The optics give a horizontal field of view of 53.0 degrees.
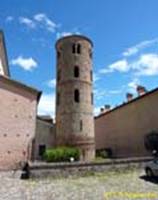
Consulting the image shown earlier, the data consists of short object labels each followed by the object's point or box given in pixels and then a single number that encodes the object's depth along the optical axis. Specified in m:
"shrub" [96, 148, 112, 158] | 20.07
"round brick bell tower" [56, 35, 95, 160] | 18.62
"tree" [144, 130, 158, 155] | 14.16
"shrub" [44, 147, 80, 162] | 13.60
